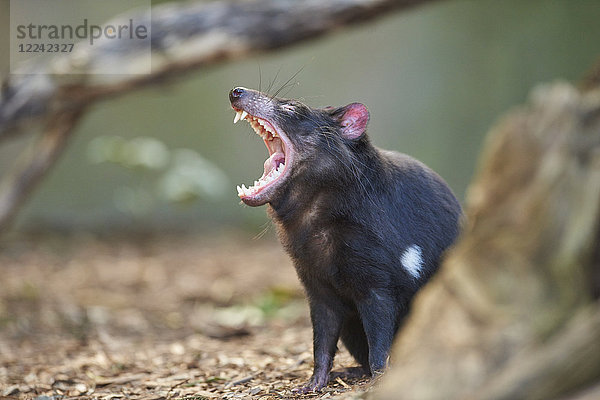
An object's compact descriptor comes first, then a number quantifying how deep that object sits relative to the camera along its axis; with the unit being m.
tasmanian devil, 5.71
